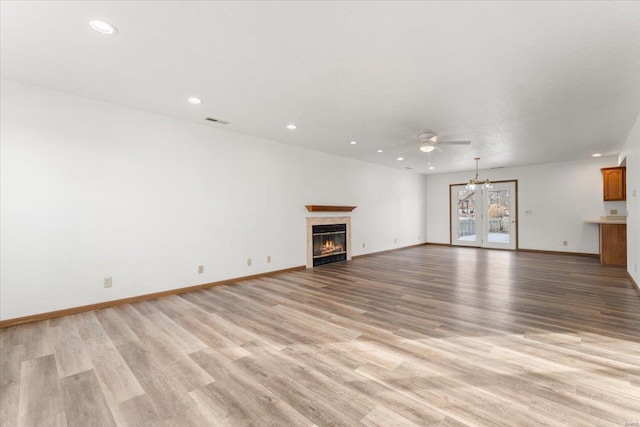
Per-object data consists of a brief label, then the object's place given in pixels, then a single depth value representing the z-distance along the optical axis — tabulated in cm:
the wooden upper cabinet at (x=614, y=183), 650
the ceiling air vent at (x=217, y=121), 425
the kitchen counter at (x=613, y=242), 601
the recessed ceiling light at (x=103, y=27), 212
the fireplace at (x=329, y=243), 643
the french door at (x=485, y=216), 870
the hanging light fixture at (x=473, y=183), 771
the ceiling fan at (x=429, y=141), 471
